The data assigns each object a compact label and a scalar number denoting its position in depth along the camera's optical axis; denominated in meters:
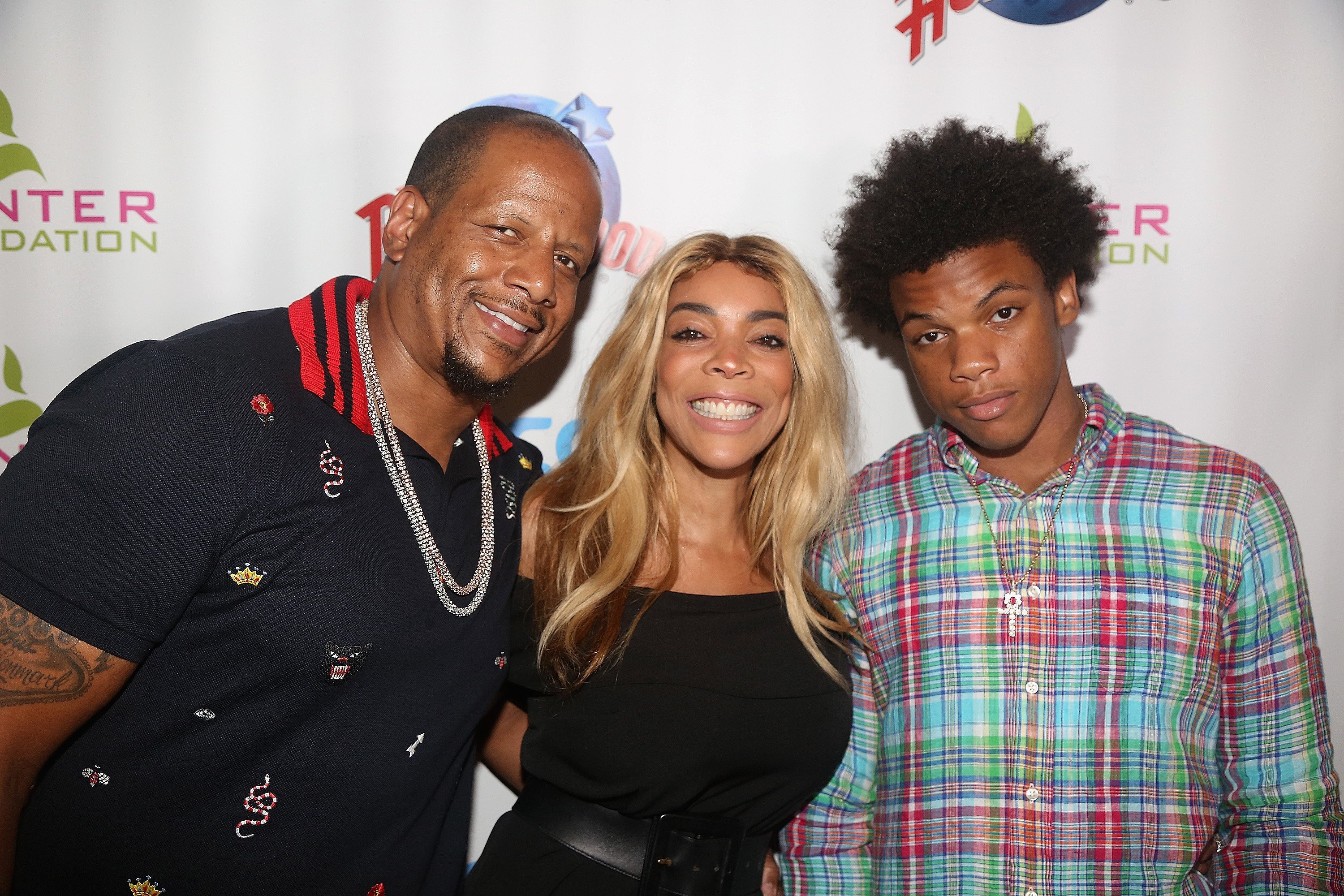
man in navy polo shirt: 0.62
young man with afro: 0.78
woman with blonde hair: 0.79
